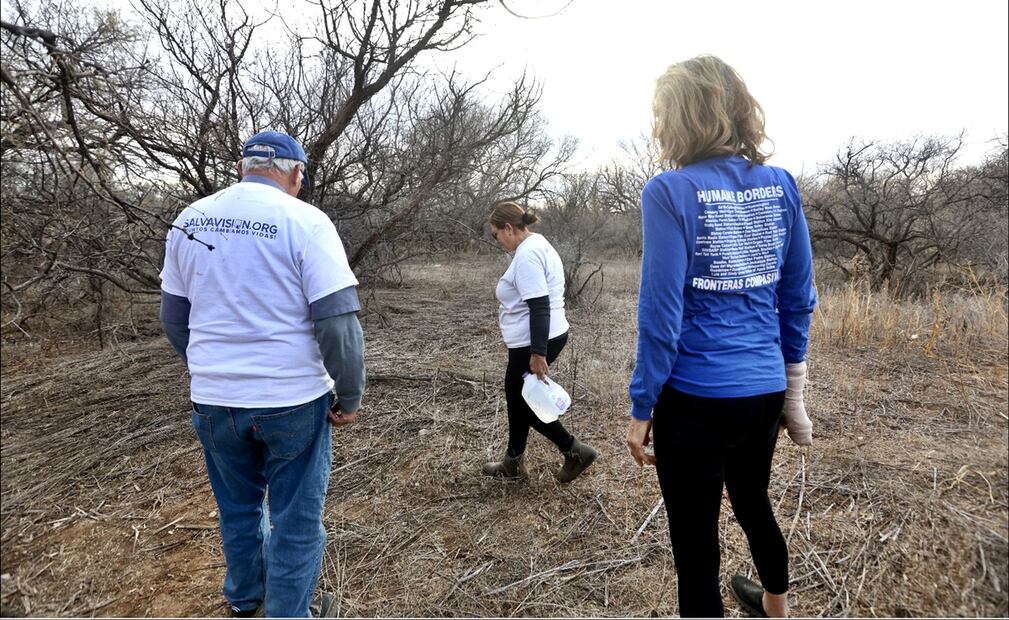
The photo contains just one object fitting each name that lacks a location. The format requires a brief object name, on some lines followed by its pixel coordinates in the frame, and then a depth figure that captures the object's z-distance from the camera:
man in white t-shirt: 1.65
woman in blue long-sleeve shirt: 1.42
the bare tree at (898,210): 8.91
